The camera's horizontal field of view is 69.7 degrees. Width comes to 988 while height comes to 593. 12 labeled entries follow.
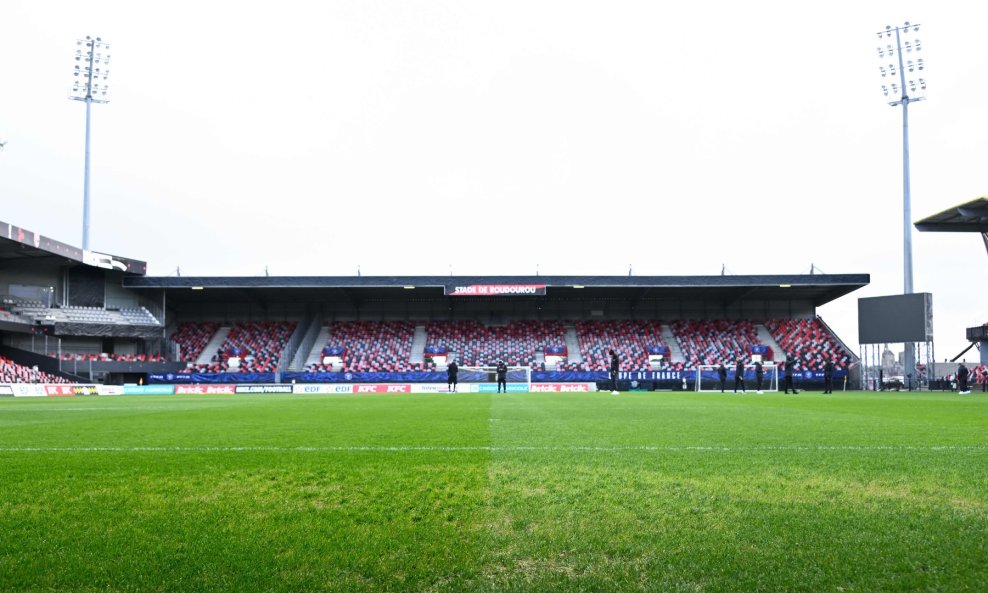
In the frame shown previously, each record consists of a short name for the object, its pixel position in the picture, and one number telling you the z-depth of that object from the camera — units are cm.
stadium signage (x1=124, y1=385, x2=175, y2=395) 3928
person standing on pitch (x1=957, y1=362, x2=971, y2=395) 3516
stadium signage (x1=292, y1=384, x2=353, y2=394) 3950
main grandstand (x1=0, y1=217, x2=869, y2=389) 4497
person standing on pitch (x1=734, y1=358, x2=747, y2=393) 3453
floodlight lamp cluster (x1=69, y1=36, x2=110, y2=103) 4722
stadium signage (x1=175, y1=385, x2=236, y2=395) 4091
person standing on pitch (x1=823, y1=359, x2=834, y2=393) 3331
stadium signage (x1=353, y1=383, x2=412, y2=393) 3894
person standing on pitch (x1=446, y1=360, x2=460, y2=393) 3373
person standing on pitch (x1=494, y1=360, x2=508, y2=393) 3294
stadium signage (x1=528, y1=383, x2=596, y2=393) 4000
